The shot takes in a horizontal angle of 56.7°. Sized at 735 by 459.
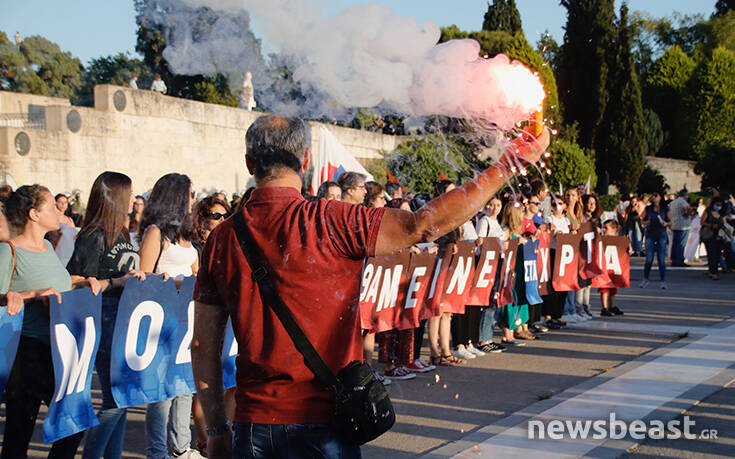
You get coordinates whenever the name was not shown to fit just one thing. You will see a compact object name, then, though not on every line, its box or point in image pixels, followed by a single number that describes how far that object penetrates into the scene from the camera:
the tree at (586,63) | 31.08
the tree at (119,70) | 23.19
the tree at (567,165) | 25.00
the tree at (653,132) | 45.59
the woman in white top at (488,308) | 8.77
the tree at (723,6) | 65.69
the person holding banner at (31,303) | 3.93
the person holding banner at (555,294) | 10.34
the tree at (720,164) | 34.78
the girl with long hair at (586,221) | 11.07
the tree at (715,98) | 45.19
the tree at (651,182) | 40.53
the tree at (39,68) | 31.83
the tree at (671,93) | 47.97
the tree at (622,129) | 37.12
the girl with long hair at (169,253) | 4.69
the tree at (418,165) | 11.71
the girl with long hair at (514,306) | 9.26
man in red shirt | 2.22
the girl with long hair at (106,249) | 4.54
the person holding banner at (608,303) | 11.24
